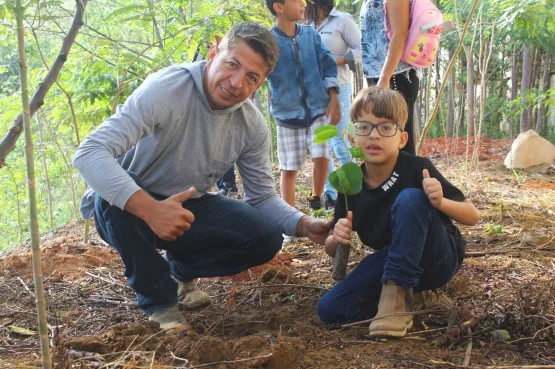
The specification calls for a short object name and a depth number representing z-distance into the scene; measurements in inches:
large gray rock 273.0
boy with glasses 73.0
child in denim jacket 149.9
